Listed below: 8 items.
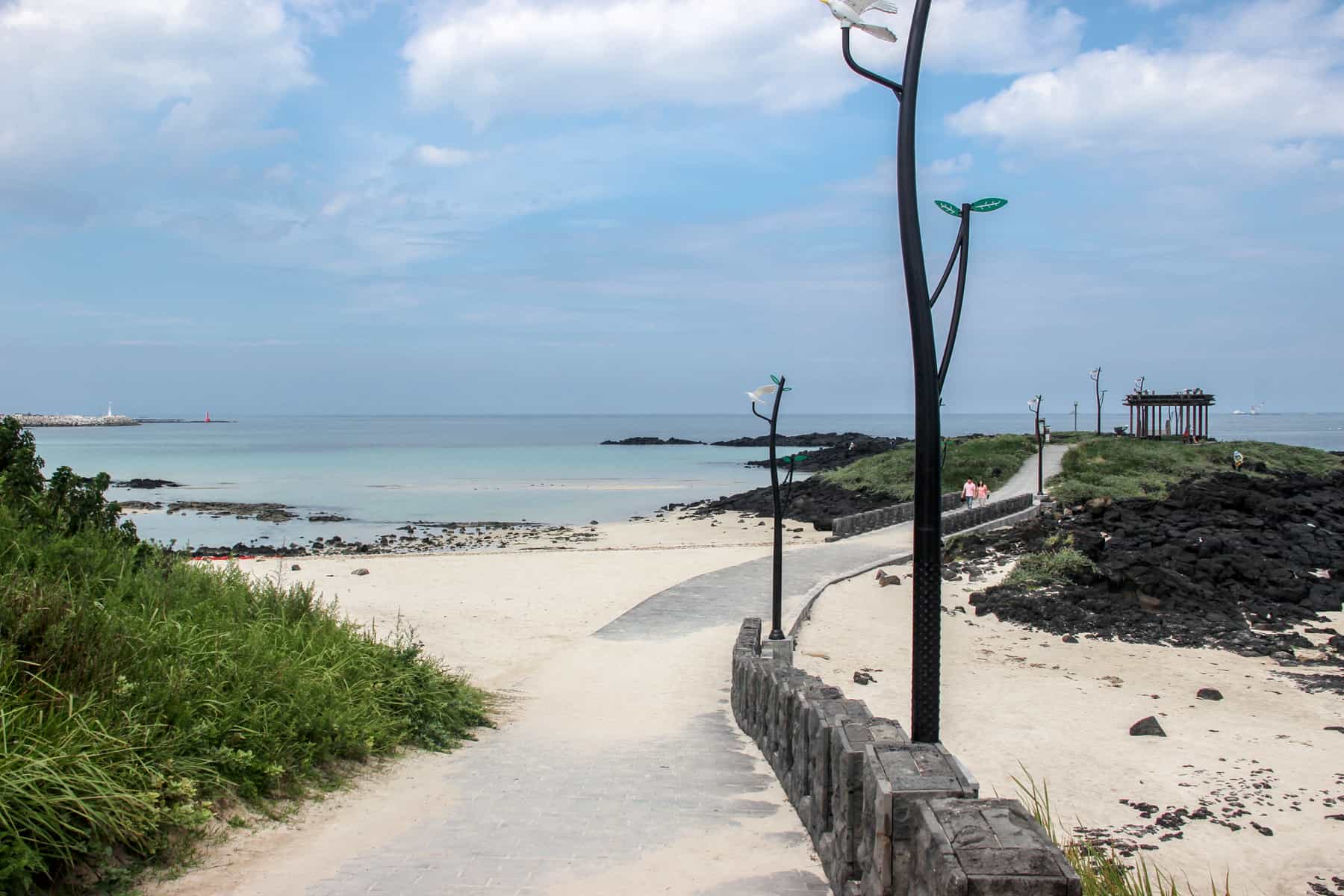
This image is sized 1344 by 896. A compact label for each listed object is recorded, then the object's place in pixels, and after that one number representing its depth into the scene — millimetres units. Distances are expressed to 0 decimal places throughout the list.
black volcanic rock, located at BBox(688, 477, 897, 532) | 42969
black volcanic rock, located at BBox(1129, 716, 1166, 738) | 11742
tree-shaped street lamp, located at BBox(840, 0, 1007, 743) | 5492
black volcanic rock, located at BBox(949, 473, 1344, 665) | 17844
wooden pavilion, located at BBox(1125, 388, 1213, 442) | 56375
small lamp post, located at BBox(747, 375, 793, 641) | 13672
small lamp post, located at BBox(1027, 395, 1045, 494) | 36419
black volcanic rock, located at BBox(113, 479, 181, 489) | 61625
